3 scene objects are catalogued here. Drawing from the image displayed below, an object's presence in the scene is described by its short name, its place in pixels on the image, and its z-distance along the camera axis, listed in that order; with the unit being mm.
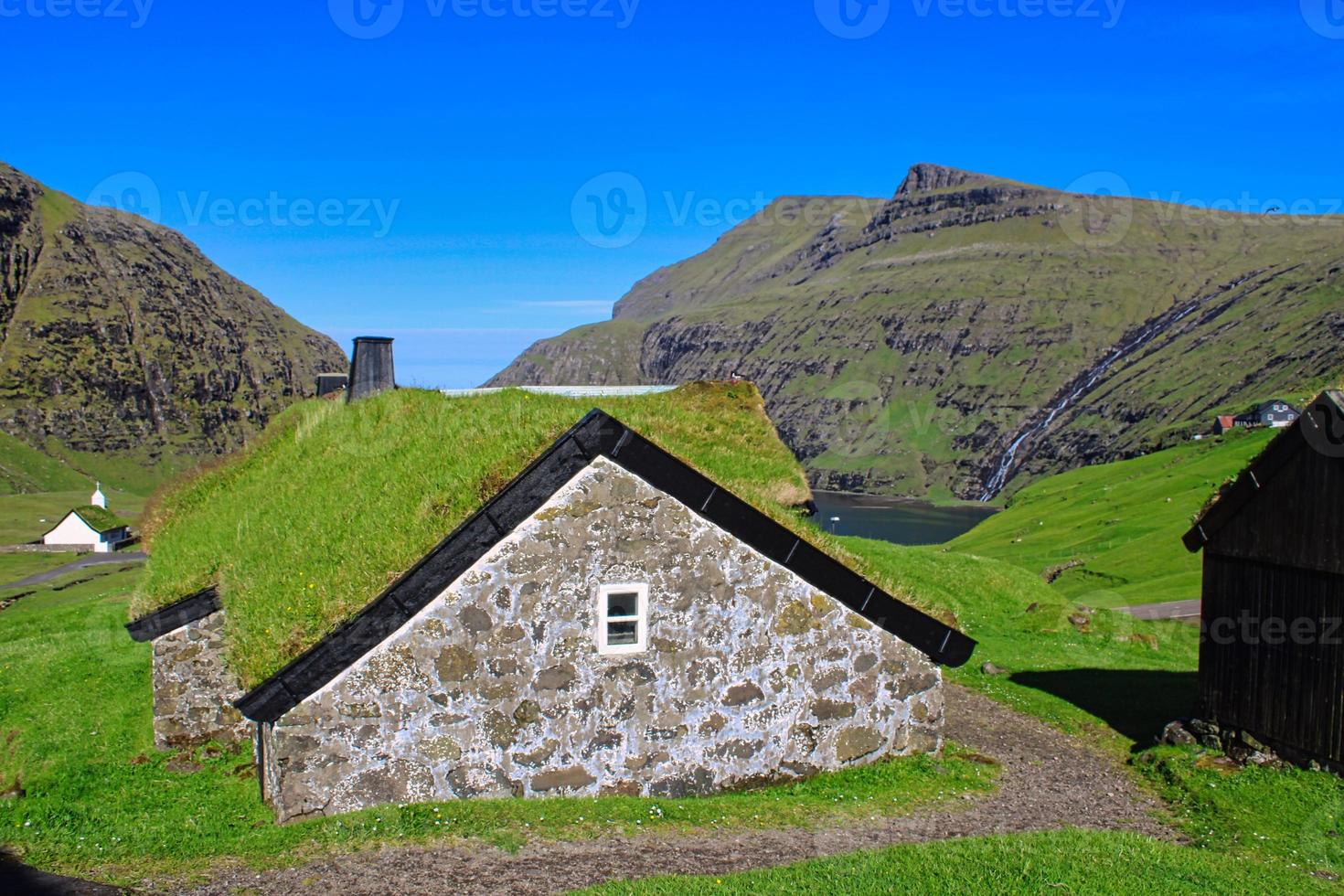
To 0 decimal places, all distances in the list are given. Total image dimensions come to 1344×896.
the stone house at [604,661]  11656
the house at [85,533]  116750
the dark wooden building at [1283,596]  14875
